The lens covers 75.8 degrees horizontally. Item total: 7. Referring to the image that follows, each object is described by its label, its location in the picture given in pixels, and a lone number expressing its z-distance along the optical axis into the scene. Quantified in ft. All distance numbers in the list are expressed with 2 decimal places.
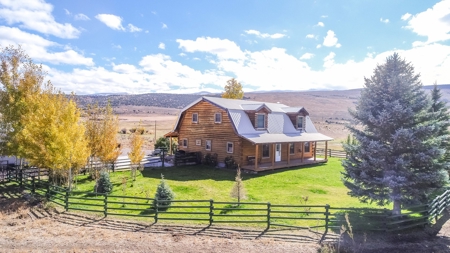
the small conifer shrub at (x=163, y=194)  47.33
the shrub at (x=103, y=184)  55.93
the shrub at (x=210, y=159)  88.53
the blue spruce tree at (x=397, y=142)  40.81
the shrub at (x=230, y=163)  83.68
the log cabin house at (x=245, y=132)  84.23
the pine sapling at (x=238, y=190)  48.96
